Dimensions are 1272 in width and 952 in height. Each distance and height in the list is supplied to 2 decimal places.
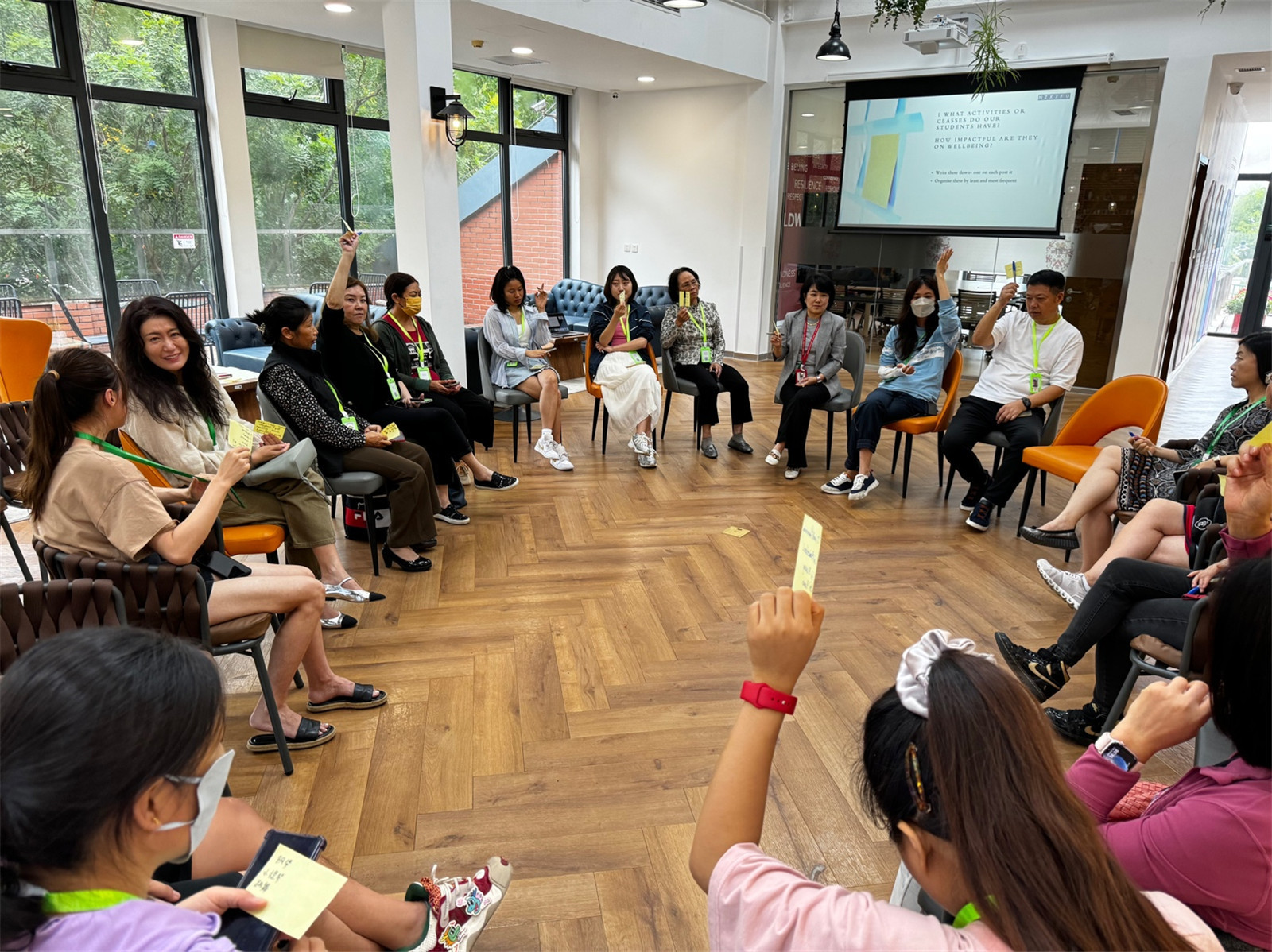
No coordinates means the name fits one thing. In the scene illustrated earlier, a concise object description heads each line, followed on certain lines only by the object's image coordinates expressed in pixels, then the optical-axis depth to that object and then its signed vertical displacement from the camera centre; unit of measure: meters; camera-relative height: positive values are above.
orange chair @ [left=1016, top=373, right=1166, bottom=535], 4.18 -0.86
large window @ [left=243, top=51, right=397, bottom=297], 7.68 +0.62
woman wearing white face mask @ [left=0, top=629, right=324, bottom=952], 0.93 -0.64
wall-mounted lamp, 5.69 +0.84
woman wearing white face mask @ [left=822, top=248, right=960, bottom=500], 5.12 -0.76
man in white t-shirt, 4.63 -0.74
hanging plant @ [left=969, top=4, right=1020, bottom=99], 7.07 +1.56
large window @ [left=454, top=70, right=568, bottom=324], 9.55 +0.62
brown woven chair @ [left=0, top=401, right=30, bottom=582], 3.42 -0.88
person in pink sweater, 1.21 -0.80
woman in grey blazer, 5.54 -0.79
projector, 7.25 +1.80
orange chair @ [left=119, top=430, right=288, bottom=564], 2.99 -1.07
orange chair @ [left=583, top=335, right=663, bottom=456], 5.99 -1.01
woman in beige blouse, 2.97 -0.68
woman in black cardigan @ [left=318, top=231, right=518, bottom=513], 4.18 -0.71
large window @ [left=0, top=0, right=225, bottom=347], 6.17 +0.50
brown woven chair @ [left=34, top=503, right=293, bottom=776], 2.08 -0.87
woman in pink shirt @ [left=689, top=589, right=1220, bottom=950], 0.90 -0.66
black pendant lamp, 7.28 +1.66
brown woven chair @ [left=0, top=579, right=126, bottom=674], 1.84 -0.82
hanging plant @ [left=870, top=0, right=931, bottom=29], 4.32 +1.25
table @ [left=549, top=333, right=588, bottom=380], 8.11 -1.12
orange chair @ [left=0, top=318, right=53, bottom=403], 4.89 -0.73
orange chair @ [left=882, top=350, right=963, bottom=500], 5.06 -1.02
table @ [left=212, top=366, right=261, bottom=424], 4.96 -0.97
